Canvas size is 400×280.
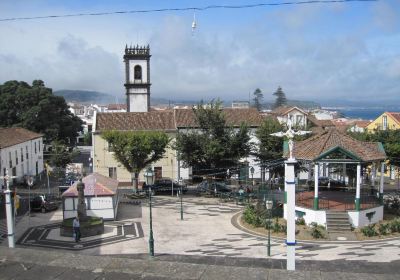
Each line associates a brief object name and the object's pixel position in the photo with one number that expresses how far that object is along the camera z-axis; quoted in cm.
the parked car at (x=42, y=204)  3300
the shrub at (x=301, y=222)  2650
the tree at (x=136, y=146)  3878
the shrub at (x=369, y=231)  2372
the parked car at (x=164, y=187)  4164
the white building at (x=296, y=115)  5444
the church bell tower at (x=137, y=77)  5825
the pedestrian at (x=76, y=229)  2408
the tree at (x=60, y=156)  5828
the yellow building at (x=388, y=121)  6100
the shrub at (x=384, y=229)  2392
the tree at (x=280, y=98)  16450
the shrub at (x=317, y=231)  2350
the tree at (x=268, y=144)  4025
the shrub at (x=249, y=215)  2719
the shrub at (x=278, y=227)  2486
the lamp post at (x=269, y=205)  2266
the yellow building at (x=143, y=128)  4938
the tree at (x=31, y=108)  6431
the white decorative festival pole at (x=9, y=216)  1484
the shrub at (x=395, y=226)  2434
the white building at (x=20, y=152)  4575
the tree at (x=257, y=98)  17005
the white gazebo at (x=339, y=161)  2566
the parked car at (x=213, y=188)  3950
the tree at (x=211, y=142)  3966
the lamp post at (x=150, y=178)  1971
